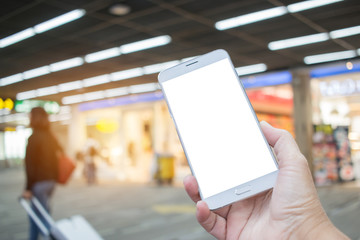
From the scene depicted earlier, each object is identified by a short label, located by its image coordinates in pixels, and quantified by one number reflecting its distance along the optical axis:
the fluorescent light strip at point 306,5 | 6.61
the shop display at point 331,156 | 12.03
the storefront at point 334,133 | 11.73
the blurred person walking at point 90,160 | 14.32
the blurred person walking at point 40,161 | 4.13
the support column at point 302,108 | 12.31
